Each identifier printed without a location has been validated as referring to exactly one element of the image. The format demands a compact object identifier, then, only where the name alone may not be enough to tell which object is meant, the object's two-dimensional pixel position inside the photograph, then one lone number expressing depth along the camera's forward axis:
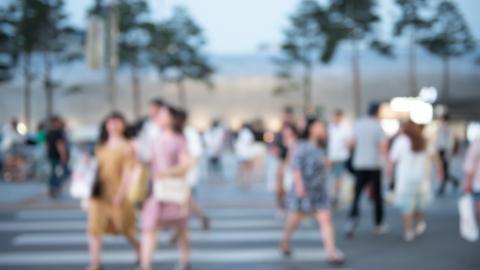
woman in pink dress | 5.34
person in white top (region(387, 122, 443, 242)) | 7.39
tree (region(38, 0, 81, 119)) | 30.92
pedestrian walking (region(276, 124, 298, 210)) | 8.01
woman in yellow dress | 5.58
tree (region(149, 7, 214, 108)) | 42.62
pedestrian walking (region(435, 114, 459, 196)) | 12.04
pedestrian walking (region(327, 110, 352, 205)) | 10.14
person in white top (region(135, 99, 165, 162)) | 7.73
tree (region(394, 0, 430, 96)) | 35.09
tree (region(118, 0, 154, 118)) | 39.88
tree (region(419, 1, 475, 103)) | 38.22
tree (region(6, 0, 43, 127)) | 30.72
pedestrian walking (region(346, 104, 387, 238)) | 7.76
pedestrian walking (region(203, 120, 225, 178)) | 14.86
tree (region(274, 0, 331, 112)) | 39.62
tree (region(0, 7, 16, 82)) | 31.36
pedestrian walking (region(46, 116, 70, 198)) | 11.66
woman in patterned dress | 6.09
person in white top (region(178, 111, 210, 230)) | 8.02
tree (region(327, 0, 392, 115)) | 35.03
